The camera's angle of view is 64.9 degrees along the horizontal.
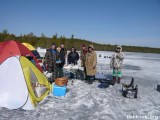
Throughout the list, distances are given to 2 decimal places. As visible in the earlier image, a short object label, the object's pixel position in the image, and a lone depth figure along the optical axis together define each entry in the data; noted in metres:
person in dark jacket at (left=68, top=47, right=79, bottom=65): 5.95
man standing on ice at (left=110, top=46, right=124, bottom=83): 5.44
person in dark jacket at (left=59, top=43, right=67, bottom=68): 5.85
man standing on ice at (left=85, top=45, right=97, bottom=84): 5.34
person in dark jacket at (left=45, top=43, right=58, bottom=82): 5.23
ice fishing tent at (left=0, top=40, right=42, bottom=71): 4.00
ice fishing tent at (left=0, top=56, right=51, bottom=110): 3.31
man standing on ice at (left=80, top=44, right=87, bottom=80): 5.82
